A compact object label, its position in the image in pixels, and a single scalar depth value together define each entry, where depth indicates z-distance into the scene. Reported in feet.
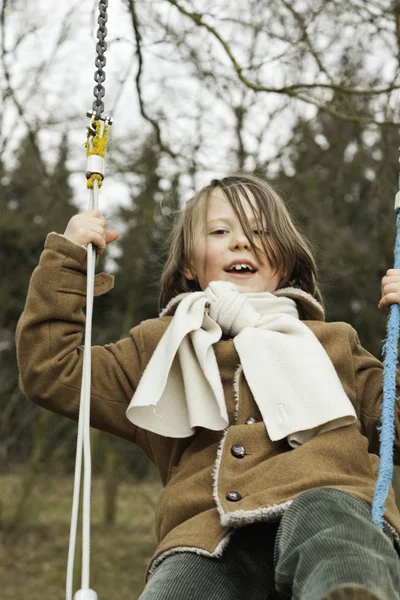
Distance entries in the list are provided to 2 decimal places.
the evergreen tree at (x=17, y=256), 25.71
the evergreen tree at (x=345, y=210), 20.06
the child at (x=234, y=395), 4.97
